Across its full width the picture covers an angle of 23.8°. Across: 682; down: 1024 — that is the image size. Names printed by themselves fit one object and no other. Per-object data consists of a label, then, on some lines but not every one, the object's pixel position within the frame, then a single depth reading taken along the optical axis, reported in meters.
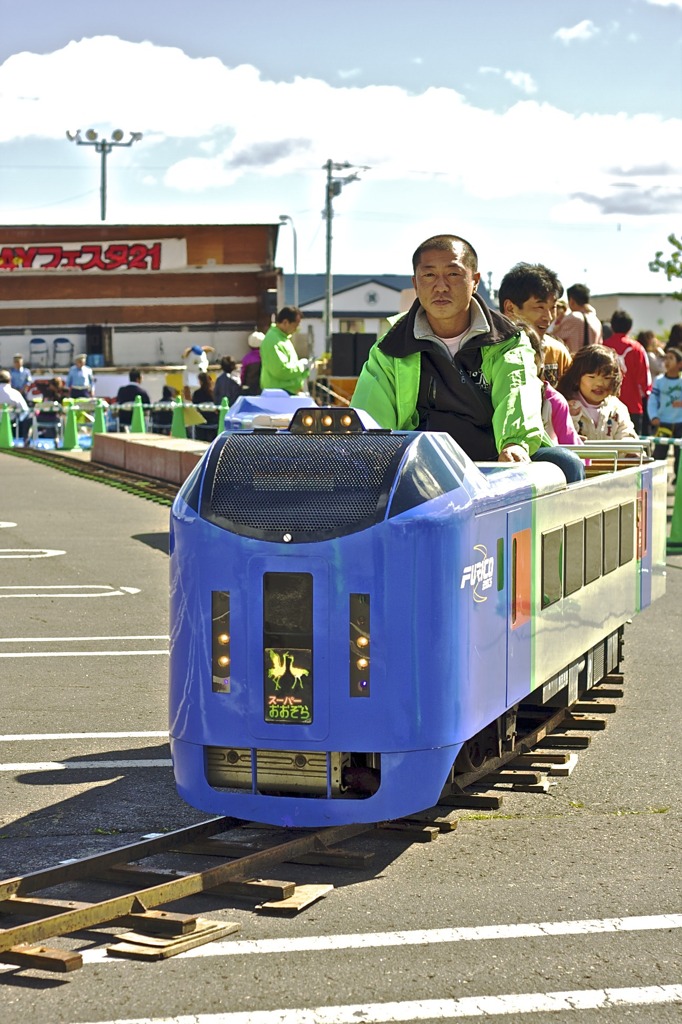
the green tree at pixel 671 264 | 45.78
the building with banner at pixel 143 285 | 52.59
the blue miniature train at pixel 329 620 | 5.39
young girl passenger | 10.01
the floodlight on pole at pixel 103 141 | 73.38
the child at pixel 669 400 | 19.30
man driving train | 6.95
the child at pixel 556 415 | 8.80
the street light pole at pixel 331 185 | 68.31
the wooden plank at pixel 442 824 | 6.05
